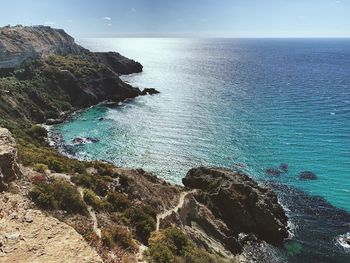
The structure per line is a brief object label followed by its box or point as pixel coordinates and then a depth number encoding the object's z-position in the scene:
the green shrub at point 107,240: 26.91
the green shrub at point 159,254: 27.75
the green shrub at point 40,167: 37.53
